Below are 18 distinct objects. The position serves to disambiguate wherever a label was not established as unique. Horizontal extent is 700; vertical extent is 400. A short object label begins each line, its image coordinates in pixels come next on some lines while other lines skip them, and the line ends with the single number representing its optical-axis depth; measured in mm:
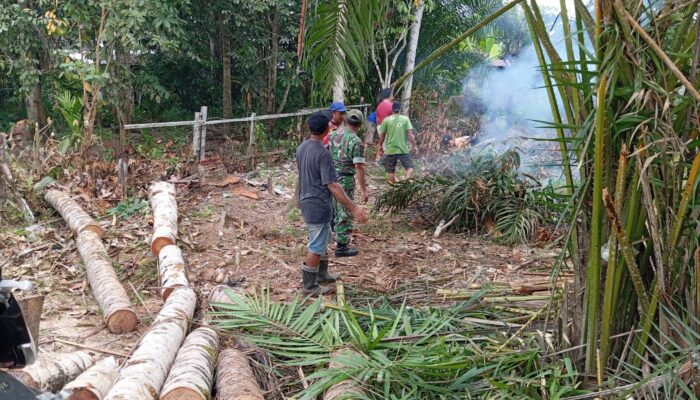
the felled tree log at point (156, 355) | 3379
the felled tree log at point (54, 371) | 3623
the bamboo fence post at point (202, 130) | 10062
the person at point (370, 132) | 13512
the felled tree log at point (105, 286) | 4930
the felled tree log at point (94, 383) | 3453
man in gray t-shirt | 5305
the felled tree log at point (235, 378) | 3402
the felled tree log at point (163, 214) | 6344
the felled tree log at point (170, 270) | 5340
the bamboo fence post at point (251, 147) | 11031
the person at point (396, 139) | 9219
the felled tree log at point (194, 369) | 3400
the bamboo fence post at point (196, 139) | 10000
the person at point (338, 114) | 6723
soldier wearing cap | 6535
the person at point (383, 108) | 11285
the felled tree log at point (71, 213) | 6844
